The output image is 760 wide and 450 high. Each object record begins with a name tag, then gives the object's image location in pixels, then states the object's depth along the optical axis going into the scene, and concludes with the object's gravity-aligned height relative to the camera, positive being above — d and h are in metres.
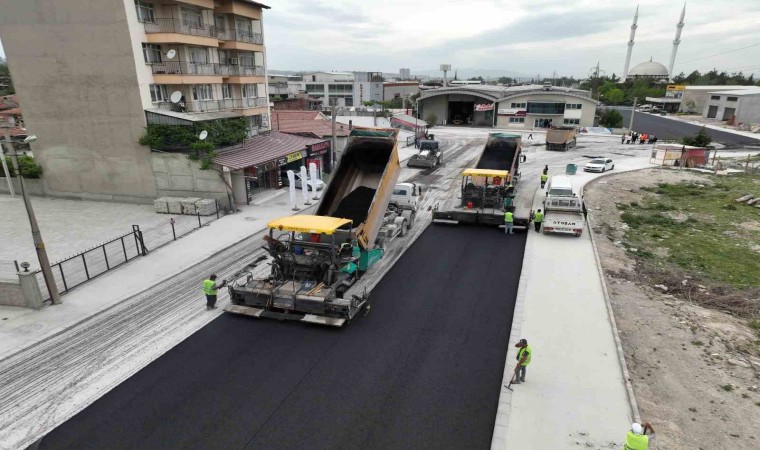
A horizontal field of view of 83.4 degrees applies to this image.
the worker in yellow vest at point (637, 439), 7.03 -5.51
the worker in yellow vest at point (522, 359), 9.54 -5.77
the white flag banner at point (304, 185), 25.47 -5.39
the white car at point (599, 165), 35.66 -6.03
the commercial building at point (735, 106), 68.06 -2.49
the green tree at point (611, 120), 69.06 -4.50
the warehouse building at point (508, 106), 66.25 -2.44
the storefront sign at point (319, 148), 32.75 -4.34
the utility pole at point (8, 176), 26.21 -5.17
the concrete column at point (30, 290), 13.20 -5.91
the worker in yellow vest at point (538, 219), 20.34 -5.88
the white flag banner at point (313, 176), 26.23 -5.04
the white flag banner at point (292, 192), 24.67 -5.65
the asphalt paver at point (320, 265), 12.41 -5.33
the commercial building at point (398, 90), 120.89 +0.26
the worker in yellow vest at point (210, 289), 12.91 -5.77
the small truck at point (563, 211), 19.55 -5.62
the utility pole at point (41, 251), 12.85 -4.73
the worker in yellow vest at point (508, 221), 19.73 -5.84
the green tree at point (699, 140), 45.59 -5.11
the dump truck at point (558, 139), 47.59 -5.14
